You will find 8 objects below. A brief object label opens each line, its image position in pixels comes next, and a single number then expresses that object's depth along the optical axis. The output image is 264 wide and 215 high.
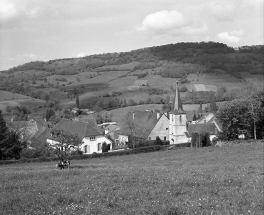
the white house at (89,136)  69.06
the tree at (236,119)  58.22
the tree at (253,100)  56.81
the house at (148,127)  77.56
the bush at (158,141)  71.12
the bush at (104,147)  69.31
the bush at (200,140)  60.92
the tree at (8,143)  53.71
